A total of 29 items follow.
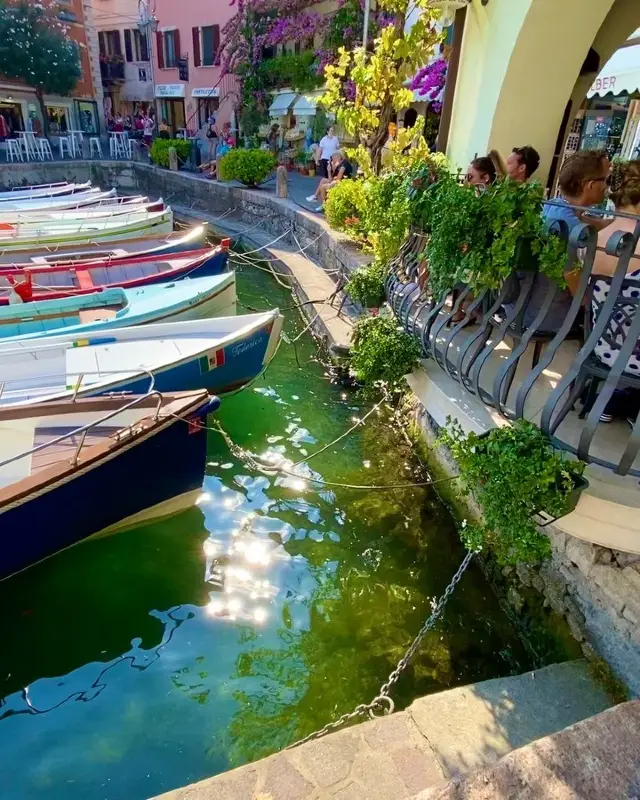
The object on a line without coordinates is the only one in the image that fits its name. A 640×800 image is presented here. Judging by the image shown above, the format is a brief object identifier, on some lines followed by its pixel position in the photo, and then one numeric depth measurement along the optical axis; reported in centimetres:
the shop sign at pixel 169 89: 2811
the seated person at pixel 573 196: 330
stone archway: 461
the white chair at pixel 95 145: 2539
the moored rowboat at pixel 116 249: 977
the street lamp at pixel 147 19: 2769
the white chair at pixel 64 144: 2408
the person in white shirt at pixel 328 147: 1483
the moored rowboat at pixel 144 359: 550
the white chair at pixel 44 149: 2355
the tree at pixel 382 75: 686
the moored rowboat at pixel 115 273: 808
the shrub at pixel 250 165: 1664
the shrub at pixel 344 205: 965
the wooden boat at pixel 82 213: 1239
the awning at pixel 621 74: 657
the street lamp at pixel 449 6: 543
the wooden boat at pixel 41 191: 1564
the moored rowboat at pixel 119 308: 681
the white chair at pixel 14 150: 2289
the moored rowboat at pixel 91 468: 419
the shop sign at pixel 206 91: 2612
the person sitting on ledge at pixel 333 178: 1298
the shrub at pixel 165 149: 2119
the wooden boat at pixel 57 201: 1410
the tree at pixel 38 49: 2361
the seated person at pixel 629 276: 268
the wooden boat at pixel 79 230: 1059
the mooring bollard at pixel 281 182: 1509
